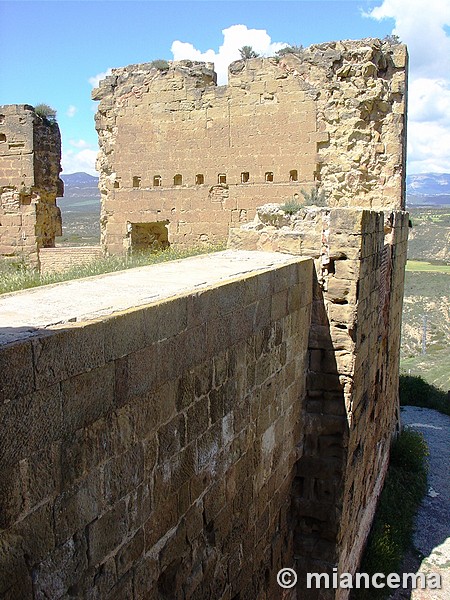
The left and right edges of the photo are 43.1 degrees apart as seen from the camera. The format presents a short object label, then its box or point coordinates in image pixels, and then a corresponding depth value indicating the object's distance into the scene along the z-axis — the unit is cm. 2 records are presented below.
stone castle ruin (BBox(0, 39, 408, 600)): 217
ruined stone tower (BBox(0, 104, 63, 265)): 1183
